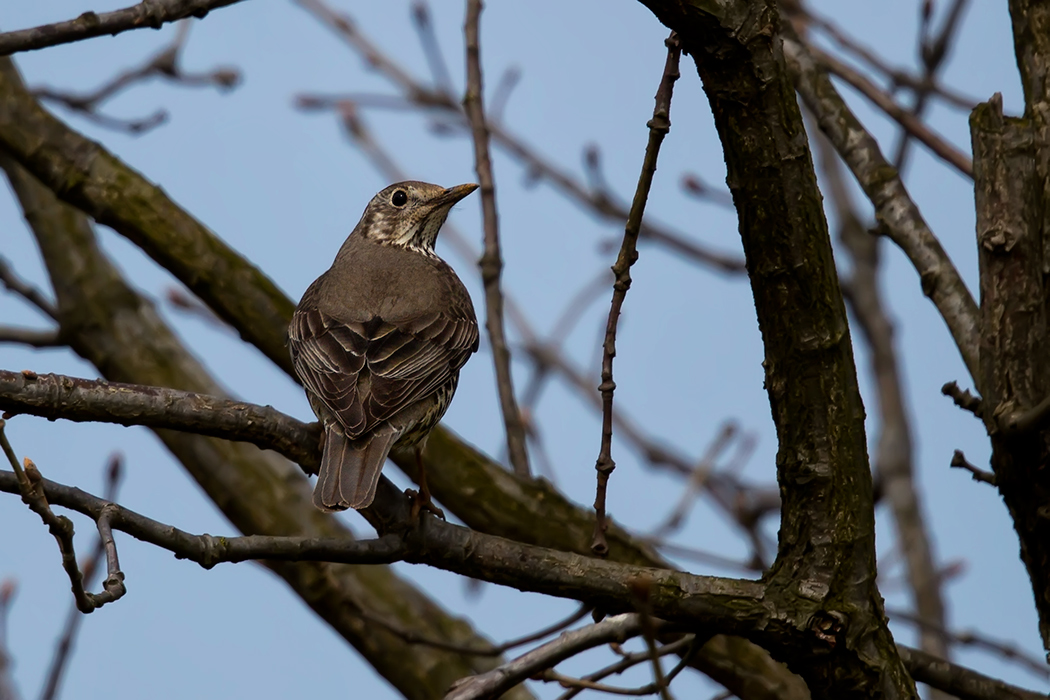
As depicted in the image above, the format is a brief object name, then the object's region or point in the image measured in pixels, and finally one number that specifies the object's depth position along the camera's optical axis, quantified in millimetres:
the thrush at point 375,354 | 8875
